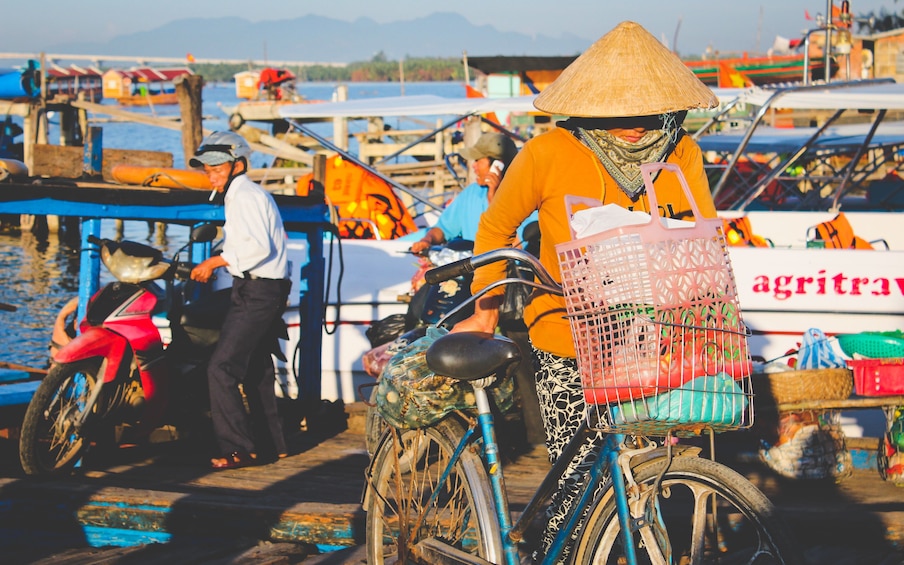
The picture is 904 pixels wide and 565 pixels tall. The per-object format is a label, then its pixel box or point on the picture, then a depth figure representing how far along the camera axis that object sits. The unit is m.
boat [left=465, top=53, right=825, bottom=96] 20.84
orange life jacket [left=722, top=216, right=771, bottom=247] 9.44
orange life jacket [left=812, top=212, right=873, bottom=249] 9.38
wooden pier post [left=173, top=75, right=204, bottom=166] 16.94
